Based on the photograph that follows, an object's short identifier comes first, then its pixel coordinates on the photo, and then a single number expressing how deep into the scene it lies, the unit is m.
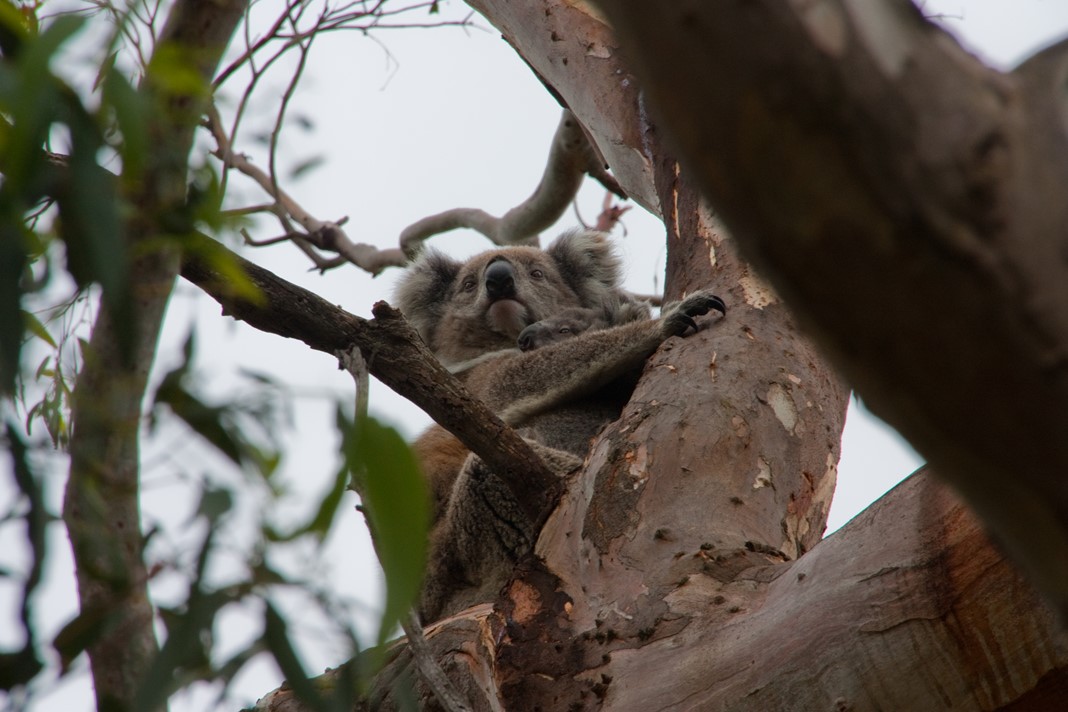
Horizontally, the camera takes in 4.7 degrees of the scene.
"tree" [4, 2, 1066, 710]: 3.29
